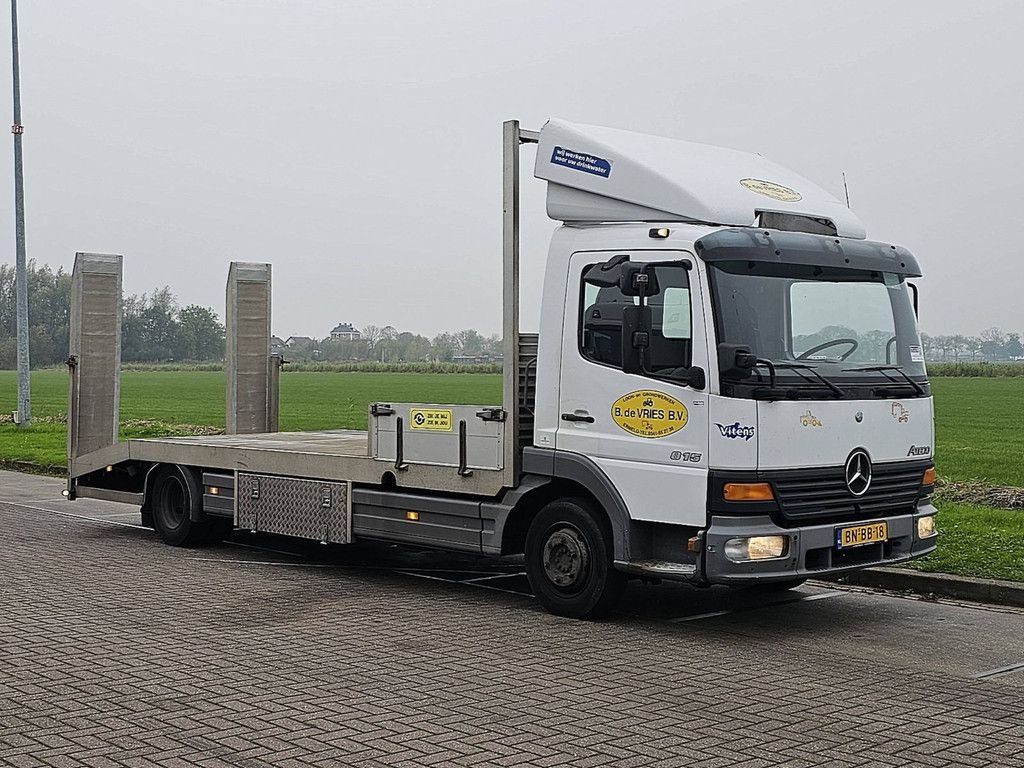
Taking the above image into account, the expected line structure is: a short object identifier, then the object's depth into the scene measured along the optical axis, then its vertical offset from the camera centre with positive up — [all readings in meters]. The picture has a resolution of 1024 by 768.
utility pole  28.88 +2.69
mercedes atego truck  8.27 -0.16
